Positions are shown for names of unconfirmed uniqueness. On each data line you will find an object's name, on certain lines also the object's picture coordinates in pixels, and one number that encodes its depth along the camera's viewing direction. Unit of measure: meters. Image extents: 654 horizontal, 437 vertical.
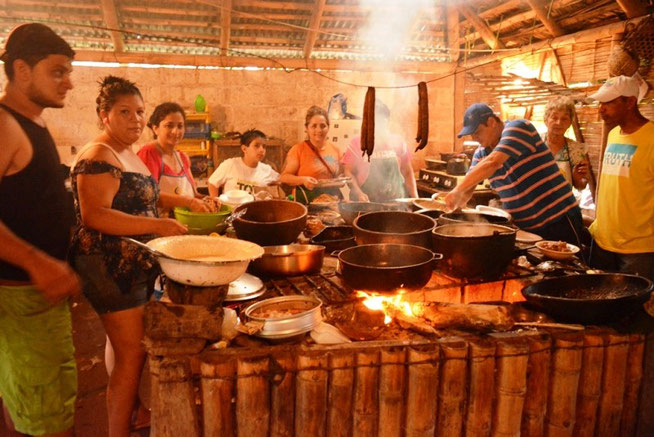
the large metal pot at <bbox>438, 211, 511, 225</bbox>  3.66
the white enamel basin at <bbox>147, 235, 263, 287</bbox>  2.08
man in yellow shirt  3.86
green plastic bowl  3.30
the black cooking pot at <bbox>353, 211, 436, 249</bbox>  3.11
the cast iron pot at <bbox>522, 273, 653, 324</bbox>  2.29
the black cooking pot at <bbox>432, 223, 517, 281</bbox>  2.76
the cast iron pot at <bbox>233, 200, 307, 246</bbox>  3.22
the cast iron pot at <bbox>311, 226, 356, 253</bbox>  3.49
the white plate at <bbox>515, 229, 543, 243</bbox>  3.76
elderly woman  5.43
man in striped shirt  4.10
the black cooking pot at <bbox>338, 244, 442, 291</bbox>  2.40
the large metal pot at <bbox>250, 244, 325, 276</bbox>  2.93
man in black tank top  2.29
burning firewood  2.31
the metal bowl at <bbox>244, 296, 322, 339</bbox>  2.15
